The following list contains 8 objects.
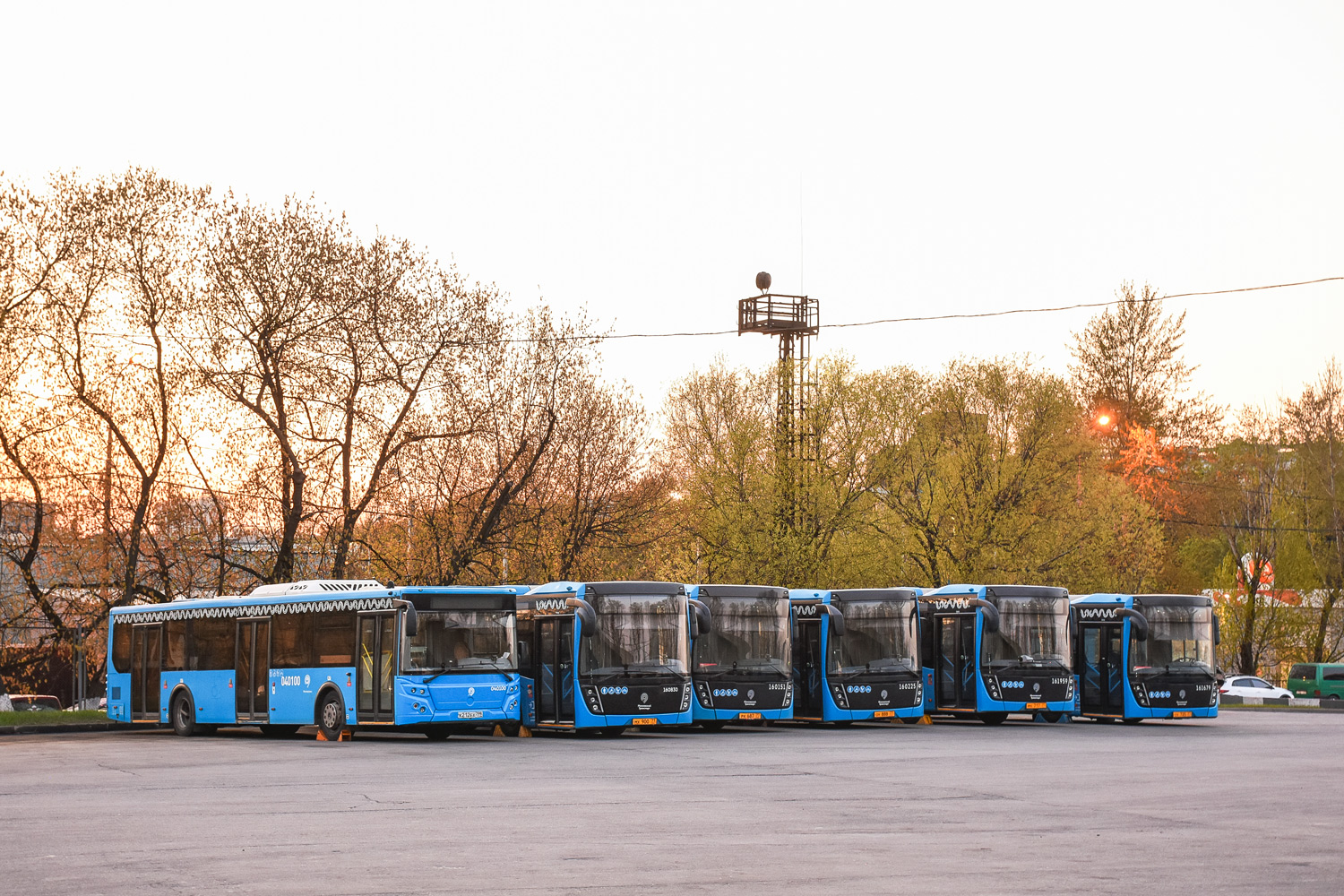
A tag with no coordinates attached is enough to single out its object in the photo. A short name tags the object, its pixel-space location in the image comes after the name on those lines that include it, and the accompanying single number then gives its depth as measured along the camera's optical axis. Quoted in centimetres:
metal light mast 5681
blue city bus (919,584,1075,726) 3506
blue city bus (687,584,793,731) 3212
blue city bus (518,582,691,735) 2997
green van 6456
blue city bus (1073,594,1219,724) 3525
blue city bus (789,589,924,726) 3428
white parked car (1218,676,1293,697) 5881
